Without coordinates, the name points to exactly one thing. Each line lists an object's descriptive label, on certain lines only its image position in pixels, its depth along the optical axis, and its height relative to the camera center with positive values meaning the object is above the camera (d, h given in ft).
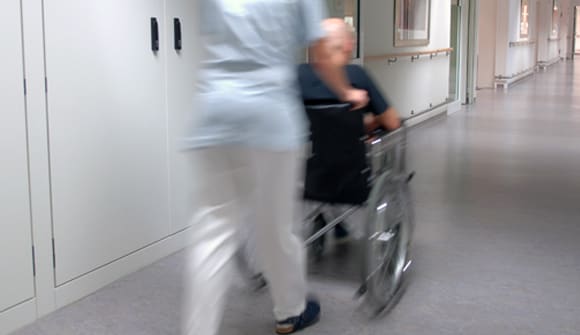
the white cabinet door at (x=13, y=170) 8.25 -1.13
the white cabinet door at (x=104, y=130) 9.20 -0.79
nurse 6.67 -0.56
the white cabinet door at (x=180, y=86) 11.37 -0.19
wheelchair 8.95 -1.51
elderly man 9.70 -0.25
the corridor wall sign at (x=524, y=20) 55.90 +4.35
